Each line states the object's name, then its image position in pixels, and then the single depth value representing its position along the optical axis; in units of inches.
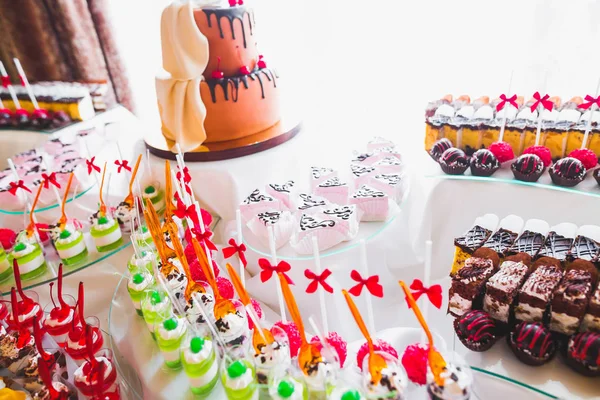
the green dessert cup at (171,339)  44.7
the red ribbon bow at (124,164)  63.4
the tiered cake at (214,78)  55.6
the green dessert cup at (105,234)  61.7
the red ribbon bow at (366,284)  35.5
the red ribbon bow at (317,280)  36.9
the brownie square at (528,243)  47.0
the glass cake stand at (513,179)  54.9
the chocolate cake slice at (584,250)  44.4
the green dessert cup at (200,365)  40.9
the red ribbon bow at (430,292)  33.7
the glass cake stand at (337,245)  52.3
